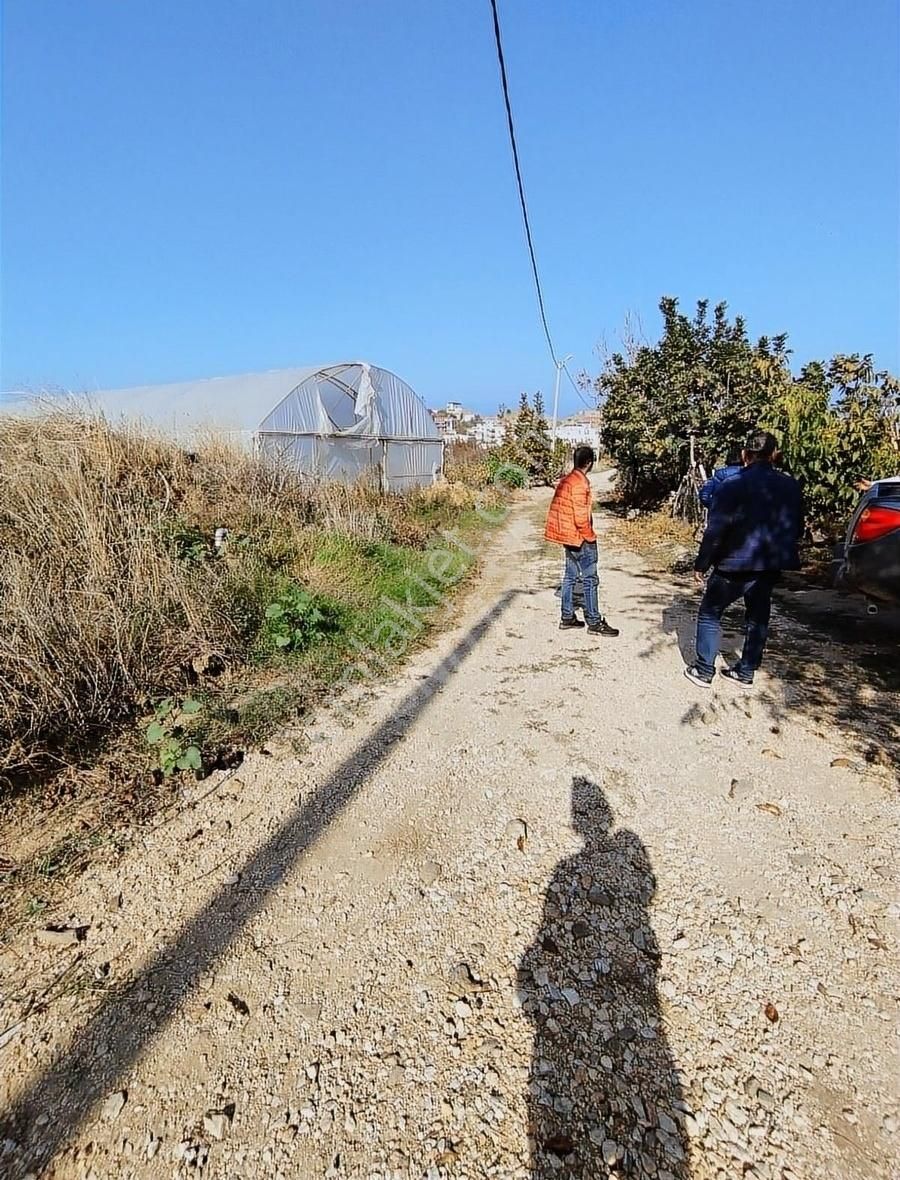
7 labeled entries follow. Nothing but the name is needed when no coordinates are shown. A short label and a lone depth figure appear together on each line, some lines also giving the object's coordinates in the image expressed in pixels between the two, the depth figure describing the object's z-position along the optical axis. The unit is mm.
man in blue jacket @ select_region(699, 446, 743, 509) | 5685
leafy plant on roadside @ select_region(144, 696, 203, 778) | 2848
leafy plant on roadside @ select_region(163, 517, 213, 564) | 4574
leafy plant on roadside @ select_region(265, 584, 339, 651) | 4371
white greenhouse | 11375
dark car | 3728
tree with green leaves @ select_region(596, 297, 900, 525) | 6938
